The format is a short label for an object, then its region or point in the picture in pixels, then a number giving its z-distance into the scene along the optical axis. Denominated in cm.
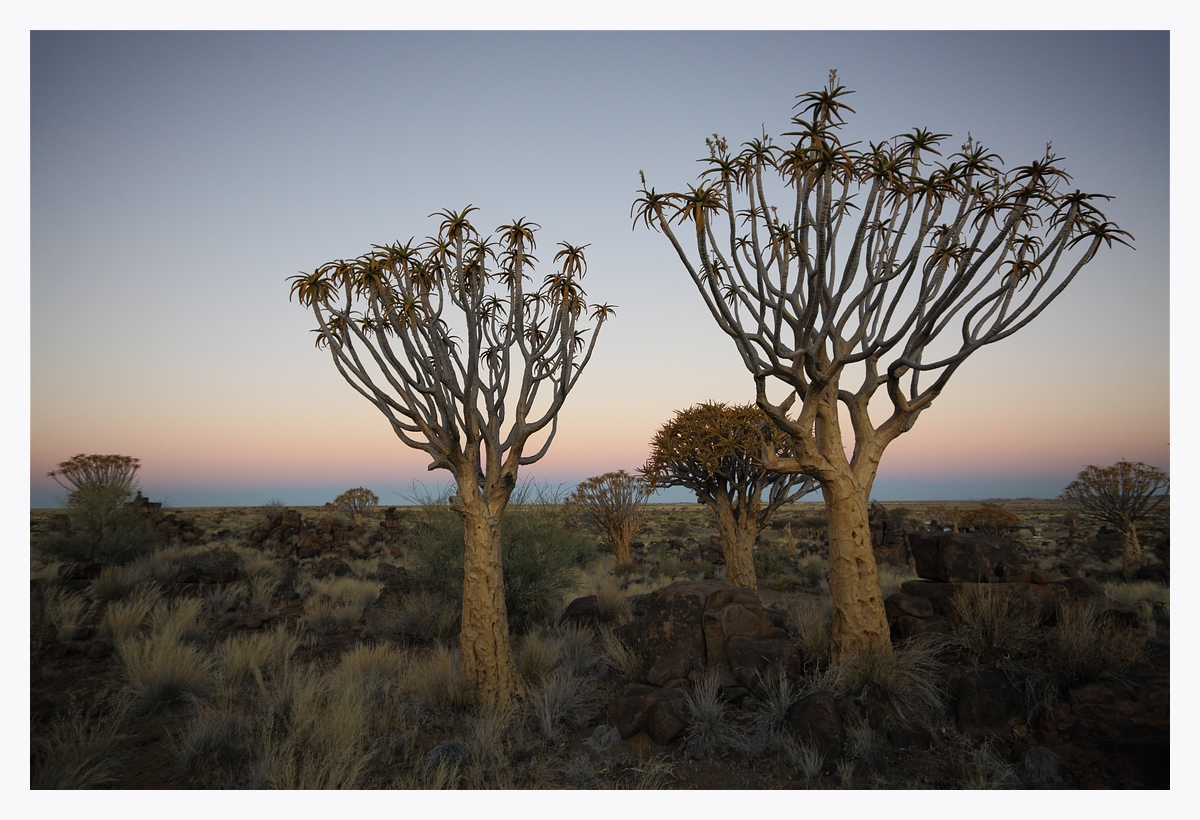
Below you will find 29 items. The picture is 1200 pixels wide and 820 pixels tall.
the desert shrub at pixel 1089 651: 606
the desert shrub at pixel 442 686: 679
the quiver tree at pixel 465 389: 687
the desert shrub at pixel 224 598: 1214
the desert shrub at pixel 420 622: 1052
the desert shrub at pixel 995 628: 665
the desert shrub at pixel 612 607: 1134
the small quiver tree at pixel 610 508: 2156
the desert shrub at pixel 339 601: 1159
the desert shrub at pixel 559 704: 625
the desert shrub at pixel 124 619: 962
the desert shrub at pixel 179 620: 950
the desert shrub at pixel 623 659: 772
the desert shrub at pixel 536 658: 802
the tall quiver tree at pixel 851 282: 610
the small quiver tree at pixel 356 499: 4047
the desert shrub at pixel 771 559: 1980
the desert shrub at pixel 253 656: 780
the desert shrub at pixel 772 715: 561
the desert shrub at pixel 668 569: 1871
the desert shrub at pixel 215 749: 534
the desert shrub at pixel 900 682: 578
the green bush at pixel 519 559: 1159
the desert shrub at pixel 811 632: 717
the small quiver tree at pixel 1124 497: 1827
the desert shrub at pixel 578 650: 835
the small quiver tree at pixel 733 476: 1312
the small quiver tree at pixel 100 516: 1512
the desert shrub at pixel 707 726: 569
